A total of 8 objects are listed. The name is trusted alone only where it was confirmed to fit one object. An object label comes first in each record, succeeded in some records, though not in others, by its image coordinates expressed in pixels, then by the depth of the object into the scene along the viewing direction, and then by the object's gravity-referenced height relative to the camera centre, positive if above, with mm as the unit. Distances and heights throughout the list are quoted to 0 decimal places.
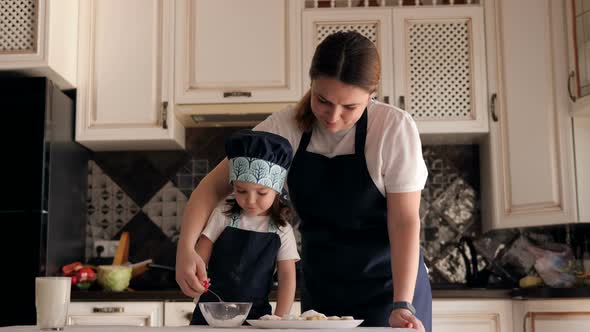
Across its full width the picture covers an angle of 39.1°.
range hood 3556 +425
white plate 1446 -201
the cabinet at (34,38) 3311 +708
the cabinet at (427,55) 3516 +650
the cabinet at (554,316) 2967 -400
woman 1748 +35
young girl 2176 -116
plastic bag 3266 -242
